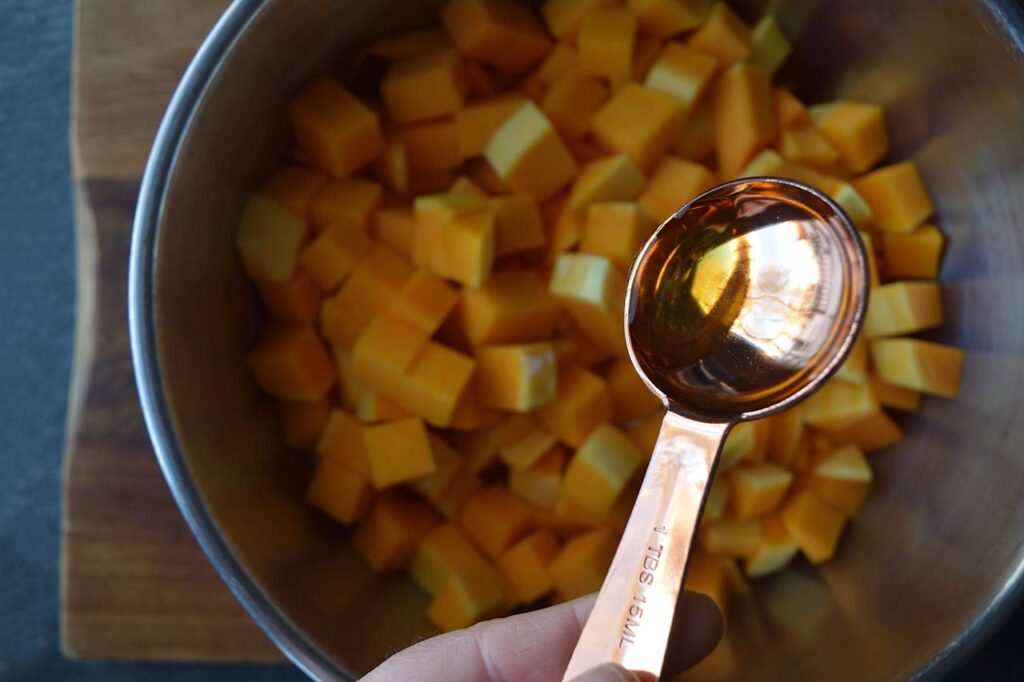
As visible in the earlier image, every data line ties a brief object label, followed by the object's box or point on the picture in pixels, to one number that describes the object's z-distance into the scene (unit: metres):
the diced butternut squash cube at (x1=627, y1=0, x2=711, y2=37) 0.45
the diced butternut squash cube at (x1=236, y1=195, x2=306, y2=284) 0.44
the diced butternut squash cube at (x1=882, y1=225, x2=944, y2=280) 0.45
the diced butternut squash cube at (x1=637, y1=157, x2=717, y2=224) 0.44
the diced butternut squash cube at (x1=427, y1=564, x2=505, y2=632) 0.43
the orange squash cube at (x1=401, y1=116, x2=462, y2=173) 0.45
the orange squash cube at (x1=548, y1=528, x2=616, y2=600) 0.44
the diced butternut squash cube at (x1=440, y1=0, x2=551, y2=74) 0.44
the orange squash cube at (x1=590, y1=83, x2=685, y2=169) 0.44
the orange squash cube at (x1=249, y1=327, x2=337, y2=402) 0.44
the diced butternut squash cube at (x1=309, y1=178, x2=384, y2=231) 0.44
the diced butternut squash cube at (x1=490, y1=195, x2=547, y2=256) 0.44
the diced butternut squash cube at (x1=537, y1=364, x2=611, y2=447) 0.44
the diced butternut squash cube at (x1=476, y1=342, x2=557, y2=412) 0.43
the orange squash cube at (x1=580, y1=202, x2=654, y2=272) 0.43
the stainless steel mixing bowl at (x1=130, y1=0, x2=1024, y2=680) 0.40
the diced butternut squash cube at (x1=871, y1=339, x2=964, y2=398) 0.44
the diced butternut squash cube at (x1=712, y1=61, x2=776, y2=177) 0.45
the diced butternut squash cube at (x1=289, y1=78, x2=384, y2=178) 0.44
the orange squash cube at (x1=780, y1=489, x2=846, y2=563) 0.44
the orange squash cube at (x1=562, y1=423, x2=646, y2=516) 0.43
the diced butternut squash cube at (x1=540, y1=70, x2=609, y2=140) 0.45
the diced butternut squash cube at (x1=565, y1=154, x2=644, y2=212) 0.44
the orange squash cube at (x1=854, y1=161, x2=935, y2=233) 0.45
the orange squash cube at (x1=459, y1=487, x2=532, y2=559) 0.45
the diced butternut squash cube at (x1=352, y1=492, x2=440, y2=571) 0.44
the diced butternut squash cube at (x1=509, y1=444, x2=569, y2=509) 0.45
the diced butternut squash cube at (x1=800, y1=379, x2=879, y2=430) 0.44
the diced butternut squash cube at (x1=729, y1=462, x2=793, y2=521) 0.44
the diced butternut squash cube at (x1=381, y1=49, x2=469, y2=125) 0.45
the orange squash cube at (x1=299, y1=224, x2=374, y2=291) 0.44
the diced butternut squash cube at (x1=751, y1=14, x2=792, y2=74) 0.45
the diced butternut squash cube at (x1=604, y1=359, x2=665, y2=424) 0.45
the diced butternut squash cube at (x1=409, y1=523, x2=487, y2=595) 0.44
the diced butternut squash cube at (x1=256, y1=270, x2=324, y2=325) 0.44
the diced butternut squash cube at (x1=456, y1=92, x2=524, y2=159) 0.45
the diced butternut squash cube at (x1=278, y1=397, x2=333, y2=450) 0.45
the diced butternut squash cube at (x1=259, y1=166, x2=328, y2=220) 0.44
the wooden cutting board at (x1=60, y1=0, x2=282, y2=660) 0.45
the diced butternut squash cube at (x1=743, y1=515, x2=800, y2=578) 0.45
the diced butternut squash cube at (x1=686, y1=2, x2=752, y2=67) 0.45
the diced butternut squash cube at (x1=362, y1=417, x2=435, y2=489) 0.43
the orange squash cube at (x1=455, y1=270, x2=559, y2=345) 0.44
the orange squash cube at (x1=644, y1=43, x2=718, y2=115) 0.45
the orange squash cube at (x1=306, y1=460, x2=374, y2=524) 0.44
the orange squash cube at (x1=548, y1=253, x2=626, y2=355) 0.43
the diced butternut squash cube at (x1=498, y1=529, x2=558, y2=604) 0.44
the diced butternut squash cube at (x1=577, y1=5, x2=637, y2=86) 0.44
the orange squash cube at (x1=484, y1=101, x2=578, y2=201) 0.44
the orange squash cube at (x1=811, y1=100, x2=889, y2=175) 0.45
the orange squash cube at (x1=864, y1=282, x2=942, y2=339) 0.44
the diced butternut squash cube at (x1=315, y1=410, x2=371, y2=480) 0.44
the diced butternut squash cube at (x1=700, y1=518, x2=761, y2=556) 0.45
